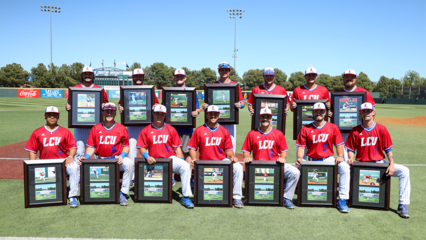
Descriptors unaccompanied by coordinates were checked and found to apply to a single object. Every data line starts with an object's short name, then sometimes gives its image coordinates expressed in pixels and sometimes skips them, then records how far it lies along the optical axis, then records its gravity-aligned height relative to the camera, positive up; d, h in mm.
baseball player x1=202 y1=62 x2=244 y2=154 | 6214 +534
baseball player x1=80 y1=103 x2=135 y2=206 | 5609 -741
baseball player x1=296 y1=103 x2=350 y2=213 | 5340 -650
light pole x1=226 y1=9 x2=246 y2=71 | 54781 +17636
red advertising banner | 48781 +1515
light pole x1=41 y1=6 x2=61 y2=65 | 59000 +19420
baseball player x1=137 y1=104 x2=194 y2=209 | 5402 -798
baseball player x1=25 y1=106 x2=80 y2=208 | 5293 -821
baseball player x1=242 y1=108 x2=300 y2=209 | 5301 -779
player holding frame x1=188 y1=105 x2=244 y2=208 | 5531 -727
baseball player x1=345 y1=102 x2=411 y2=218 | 5164 -662
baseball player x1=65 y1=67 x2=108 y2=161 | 6445 -672
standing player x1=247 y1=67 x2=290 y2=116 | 6195 +364
